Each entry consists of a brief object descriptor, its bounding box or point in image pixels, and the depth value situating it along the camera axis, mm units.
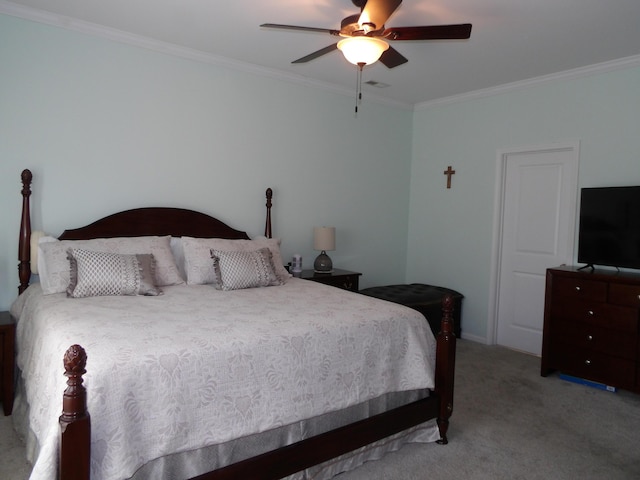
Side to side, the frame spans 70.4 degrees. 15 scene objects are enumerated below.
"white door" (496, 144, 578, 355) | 4211
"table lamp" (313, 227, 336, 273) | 4457
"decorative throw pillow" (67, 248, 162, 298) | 2766
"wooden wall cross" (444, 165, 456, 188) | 5098
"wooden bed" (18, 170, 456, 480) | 1499
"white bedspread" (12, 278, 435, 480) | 1659
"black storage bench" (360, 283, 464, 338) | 4410
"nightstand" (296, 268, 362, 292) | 4262
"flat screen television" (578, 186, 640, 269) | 3512
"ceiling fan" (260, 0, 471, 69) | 2350
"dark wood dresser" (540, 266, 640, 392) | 3359
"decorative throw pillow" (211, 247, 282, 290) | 3244
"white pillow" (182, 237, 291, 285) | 3395
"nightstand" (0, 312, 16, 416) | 2697
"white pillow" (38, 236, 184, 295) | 2828
